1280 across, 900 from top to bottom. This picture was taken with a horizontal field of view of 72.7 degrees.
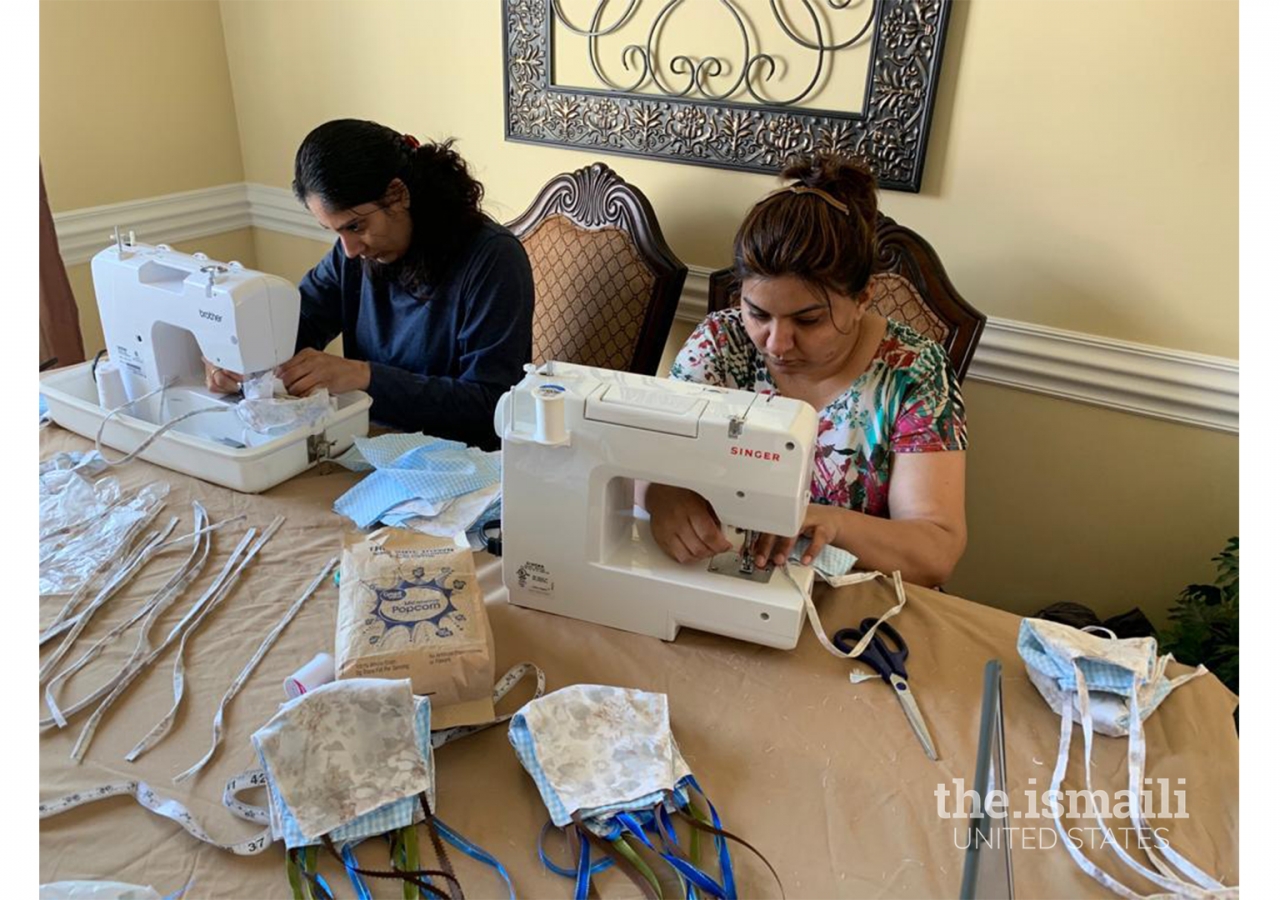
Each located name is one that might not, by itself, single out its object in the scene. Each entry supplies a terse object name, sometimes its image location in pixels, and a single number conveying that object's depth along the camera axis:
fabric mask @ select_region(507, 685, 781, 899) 0.76
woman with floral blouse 1.23
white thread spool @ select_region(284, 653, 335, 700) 0.90
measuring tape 0.75
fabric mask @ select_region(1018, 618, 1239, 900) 0.86
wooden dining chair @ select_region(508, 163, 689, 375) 2.00
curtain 2.22
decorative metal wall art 1.74
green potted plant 1.57
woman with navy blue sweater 1.53
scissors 0.91
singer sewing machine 0.97
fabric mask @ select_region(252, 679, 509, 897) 0.75
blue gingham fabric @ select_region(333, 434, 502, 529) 1.23
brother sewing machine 1.29
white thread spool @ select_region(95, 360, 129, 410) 1.43
